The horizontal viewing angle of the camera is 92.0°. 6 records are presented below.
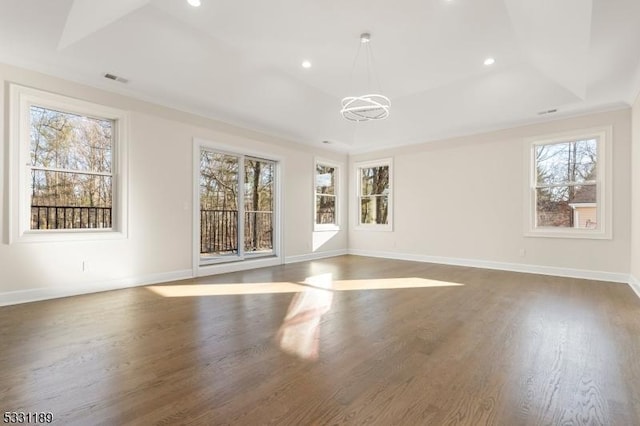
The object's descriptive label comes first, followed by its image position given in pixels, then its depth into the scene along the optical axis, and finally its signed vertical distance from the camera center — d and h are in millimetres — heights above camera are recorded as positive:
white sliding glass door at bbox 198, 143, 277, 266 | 5758 +146
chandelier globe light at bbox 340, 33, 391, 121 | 3930 +2211
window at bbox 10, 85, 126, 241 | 3615 +584
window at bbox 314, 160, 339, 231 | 7676 +444
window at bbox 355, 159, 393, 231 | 7684 +469
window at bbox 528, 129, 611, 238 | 5027 +471
